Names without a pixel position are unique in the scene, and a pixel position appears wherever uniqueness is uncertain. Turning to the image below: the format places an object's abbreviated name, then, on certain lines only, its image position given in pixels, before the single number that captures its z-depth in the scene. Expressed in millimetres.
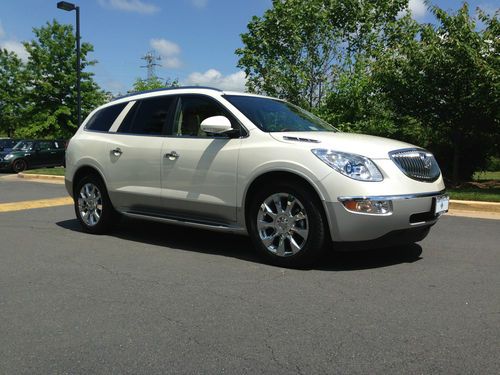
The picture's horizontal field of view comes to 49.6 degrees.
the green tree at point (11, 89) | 32938
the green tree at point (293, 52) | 20453
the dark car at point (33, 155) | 22516
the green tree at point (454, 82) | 12328
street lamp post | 20016
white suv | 4777
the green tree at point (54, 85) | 31016
